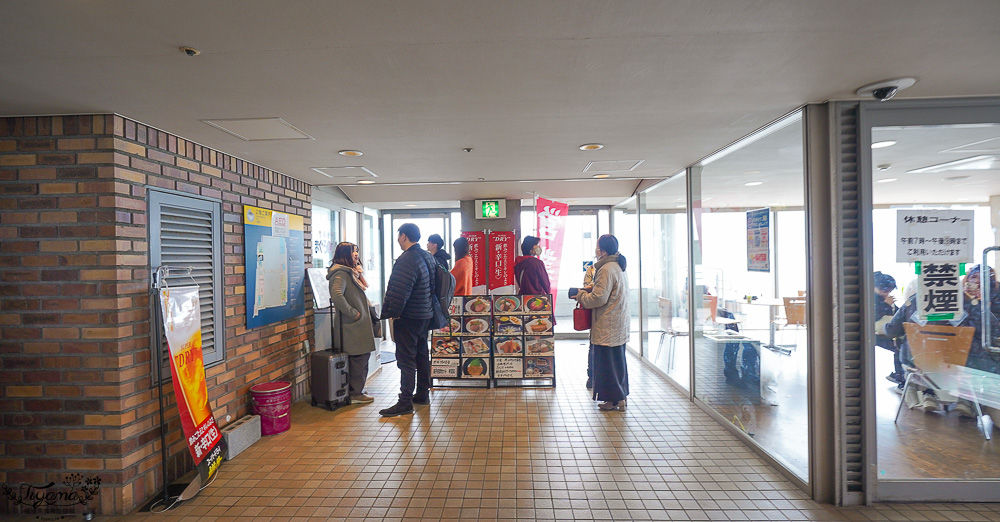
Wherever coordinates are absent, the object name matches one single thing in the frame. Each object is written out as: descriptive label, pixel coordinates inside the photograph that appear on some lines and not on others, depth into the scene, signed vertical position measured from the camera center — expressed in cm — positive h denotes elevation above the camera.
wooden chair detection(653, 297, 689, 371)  548 -75
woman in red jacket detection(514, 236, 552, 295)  552 -10
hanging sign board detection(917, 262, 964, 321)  285 -20
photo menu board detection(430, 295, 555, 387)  540 -89
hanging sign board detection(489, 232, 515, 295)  712 +6
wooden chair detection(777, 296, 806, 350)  304 -35
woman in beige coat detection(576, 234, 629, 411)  445 -62
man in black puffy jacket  447 -39
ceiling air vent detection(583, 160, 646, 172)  458 +94
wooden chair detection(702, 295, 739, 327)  417 -44
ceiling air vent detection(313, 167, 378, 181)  468 +93
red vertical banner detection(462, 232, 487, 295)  710 +11
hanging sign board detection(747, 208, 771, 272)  342 +14
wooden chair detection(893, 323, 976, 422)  290 -59
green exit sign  720 +82
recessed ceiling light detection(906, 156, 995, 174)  293 +57
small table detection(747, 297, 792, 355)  338 -34
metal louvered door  312 +14
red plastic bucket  401 -118
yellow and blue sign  414 +0
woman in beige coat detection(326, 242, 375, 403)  463 -43
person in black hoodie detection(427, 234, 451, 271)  521 +16
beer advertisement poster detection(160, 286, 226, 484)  287 -67
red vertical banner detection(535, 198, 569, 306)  704 +49
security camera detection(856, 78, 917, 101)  250 +91
